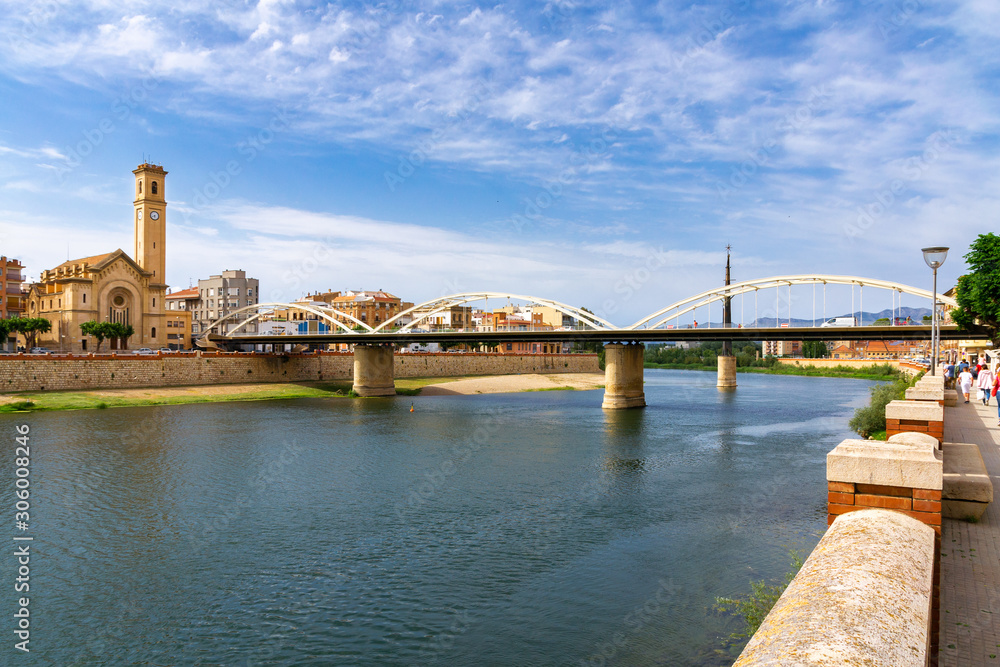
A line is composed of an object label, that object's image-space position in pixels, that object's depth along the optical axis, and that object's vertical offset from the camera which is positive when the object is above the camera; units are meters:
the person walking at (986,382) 26.33 -1.39
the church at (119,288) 82.19 +7.99
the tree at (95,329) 78.69 +2.26
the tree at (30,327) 77.22 +2.55
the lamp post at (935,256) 21.92 +3.12
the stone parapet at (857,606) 3.01 -1.37
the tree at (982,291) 41.28 +3.75
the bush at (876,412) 27.98 -2.94
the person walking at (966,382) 27.11 -1.40
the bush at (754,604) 10.98 -4.62
